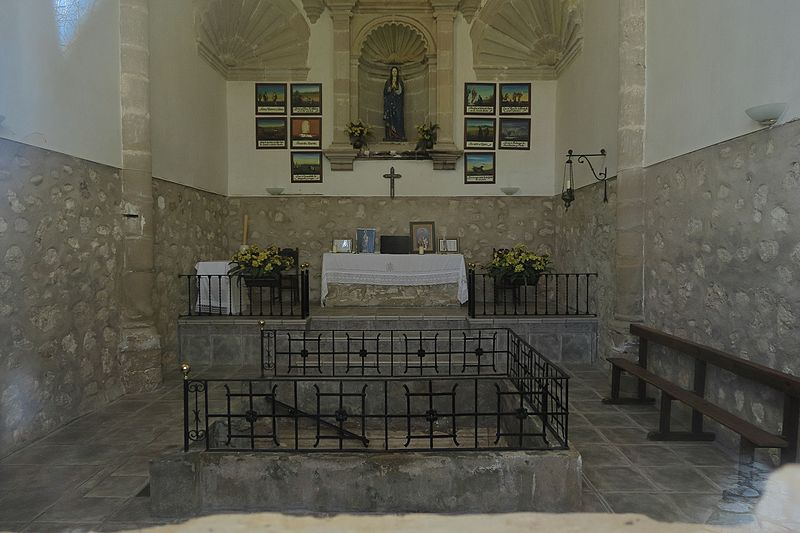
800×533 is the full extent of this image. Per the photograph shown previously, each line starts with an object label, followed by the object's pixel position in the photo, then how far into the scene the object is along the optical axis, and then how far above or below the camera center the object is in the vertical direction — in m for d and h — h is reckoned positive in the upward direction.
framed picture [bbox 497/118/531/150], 9.05 +2.09
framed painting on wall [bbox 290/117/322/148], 9.10 +2.11
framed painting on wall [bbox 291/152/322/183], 9.12 +1.48
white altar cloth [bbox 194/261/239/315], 6.70 -0.63
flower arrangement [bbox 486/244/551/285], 7.11 -0.30
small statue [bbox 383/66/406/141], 9.60 +2.74
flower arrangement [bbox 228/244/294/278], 6.66 -0.25
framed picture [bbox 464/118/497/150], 9.07 +2.12
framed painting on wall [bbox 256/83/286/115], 9.03 +2.73
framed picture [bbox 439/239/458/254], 8.88 +0.00
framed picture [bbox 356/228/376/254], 8.75 +0.10
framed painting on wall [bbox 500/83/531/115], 8.98 +2.73
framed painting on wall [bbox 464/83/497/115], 9.02 +2.74
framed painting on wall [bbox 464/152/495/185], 9.10 +1.47
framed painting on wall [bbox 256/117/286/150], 9.08 +2.10
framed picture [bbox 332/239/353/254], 8.54 -0.01
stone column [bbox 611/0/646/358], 5.33 +0.84
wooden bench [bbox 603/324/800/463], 2.92 -1.11
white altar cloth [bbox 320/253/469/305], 7.47 -0.36
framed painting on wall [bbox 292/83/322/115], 9.06 +2.74
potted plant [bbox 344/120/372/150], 8.85 +2.05
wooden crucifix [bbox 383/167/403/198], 8.94 +1.27
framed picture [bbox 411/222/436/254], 8.86 +0.18
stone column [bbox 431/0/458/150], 8.84 +3.05
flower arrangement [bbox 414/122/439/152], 8.93 +2.03
